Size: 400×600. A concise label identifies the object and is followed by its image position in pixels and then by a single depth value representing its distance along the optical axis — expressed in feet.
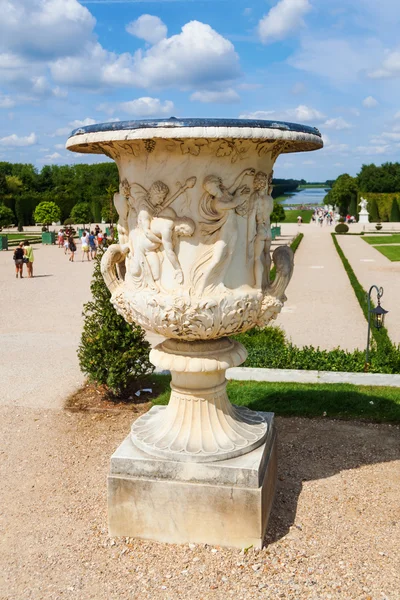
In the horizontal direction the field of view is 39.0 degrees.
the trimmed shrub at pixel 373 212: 169.48
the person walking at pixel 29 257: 58.54
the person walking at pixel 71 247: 75.41
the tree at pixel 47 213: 128.98
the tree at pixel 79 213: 134.92
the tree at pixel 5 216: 121.49
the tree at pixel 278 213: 98.12
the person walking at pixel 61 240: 98.07
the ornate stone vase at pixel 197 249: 11.69
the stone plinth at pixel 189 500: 12.10
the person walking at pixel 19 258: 57.62
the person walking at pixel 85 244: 76.02
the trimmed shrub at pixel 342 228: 119.44
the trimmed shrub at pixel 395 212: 161.72
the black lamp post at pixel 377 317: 23.72
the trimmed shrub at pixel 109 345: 20.75
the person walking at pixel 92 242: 77.05
